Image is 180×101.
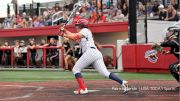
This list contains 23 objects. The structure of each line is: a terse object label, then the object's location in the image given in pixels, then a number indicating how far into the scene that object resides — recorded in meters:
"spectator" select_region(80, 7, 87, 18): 25.92
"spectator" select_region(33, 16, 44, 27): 29.31
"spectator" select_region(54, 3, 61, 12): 29.10
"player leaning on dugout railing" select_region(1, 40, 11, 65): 26.09
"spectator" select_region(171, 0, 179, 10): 21.83
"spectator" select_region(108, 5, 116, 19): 25.12
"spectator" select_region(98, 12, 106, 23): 25.27
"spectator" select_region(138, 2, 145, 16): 22.41
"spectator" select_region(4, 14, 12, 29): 32.16
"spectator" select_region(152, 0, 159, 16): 23.19
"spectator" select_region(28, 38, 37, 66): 24.62
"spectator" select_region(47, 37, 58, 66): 23.56
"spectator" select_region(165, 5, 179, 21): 21.47
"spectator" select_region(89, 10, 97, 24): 25.61
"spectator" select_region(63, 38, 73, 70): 21.70
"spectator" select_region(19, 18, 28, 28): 30.46
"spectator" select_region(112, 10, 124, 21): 24.25
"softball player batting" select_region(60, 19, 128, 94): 10.12
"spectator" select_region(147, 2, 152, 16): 23.20
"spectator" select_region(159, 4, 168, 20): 22.22
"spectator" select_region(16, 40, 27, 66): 25.08
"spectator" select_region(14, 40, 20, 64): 25.36
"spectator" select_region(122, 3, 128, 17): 24.38
